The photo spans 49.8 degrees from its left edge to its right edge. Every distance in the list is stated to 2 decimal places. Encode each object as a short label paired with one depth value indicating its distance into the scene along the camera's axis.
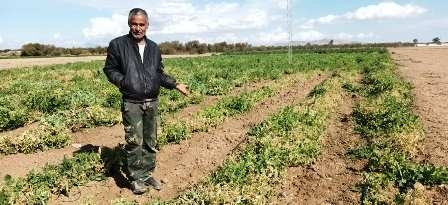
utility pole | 36.35
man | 6.41
